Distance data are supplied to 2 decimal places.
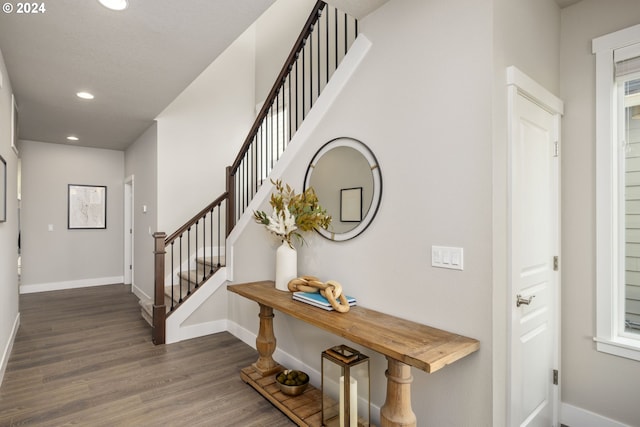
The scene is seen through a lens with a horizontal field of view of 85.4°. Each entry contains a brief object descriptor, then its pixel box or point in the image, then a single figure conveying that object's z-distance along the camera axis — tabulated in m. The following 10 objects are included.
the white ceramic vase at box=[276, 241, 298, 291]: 2.70
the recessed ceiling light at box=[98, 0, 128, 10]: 2.14
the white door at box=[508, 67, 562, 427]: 1.78
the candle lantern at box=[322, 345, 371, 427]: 1.93
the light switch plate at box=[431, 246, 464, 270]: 1.76
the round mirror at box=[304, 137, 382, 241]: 2.23
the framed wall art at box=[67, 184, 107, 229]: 6.32
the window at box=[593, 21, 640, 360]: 2.04
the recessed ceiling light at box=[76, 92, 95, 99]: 3.69
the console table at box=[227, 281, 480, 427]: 1.53
